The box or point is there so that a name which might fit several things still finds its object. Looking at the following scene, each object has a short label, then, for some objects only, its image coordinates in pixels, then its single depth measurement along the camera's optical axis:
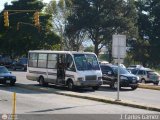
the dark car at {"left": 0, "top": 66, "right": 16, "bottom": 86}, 31.62
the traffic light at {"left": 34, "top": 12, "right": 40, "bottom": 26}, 44.25
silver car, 43.94
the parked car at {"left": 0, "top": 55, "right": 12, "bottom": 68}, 70.28
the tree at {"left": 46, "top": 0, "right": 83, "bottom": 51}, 81.44
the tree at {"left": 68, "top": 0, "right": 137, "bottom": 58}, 77.44
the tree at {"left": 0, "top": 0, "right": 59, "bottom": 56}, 76.81
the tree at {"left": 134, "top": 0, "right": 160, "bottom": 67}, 87.25
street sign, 21.73
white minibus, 28.36
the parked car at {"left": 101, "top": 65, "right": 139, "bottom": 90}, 30.75
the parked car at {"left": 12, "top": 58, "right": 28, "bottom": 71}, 61.16
